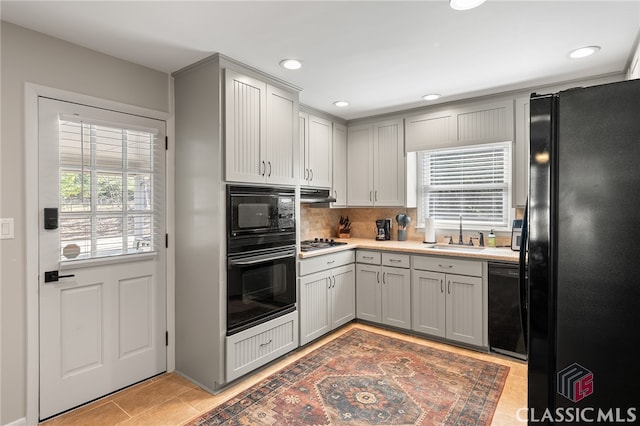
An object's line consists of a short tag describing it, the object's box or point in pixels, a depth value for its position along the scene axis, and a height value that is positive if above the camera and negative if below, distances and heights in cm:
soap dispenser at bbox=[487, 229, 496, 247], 357 -31
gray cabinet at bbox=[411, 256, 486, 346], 314 -86
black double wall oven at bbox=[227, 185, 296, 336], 259 -37
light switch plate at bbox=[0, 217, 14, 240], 201 -11
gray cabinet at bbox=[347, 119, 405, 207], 402 +55
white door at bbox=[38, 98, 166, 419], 221 -30
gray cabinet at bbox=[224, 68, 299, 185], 257 +65
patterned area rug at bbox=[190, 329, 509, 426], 218 -131
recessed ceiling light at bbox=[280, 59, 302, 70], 258 +112
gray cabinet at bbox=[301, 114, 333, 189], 375 +64
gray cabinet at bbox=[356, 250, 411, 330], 355 -85
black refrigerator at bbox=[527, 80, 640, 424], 101 -15
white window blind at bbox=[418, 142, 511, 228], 363 +28
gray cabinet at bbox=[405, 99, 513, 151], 332 +87
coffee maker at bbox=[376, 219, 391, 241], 421 -25
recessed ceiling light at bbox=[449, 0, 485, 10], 180 +109
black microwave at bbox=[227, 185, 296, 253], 259 -6
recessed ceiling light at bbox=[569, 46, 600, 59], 237 +111
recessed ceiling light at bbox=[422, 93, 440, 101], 341 +114
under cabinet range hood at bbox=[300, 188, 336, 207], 369 +15
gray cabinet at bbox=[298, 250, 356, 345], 325 -85
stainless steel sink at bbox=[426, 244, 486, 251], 350 -40
